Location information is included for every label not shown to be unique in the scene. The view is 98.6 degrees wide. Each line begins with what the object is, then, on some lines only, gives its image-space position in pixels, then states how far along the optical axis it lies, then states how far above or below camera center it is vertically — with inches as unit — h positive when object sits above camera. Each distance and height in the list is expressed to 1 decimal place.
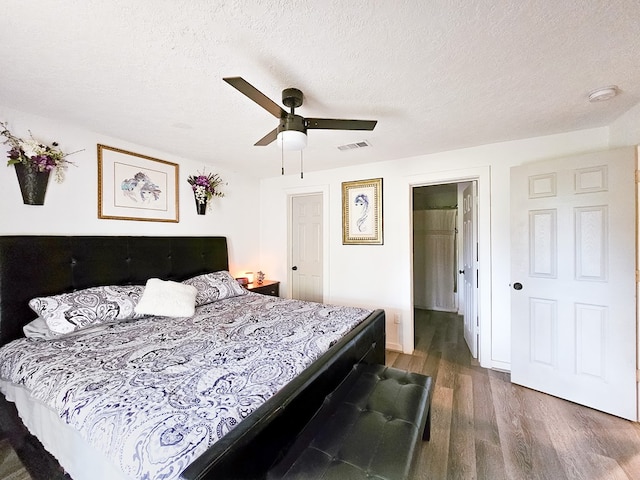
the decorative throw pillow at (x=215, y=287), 109.2 -20.5
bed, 37.7 -26.0
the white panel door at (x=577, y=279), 81.0 -13.8
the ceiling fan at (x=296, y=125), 64.5 +27.2
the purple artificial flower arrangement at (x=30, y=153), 79.0 +25.3
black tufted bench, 42.4 -35.8
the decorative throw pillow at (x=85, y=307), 72.3 -19.4
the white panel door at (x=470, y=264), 120.0 -12.6
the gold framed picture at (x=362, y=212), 135.4 +12.7
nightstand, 143.7 -26.7
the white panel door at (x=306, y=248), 160.2 -6.1
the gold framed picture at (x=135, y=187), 100.4 +20.6
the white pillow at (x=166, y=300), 87.9 -20.6
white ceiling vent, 109.8 +37.7
